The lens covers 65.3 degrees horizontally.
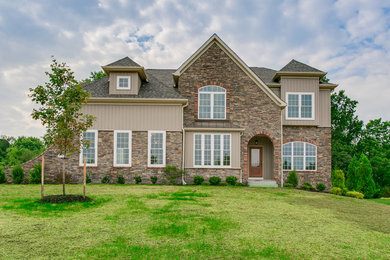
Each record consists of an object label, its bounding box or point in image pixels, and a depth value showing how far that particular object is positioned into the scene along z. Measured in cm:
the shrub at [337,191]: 1811
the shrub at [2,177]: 1795
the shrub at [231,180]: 1841
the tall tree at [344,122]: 3719
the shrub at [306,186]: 1892
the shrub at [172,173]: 1825
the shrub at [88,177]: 1833
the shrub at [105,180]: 1831
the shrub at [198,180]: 1838
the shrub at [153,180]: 1828
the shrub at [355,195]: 1743
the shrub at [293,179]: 1978
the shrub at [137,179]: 1838
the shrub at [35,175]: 1770
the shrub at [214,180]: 1830
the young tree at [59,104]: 1094
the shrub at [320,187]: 1955
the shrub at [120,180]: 1825
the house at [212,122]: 1877
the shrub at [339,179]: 1908
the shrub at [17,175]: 1781
